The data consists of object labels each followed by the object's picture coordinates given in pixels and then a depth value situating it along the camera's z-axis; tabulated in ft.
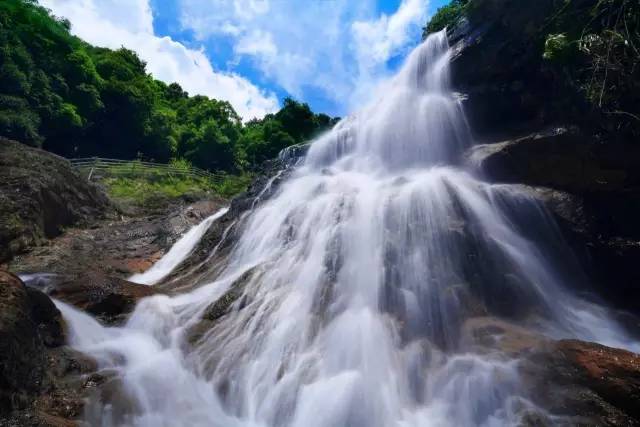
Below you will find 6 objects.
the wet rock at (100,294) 26.11
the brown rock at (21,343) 15.42
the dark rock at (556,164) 36.81
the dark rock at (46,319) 20.20
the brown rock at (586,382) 17.95
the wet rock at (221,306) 27.07
